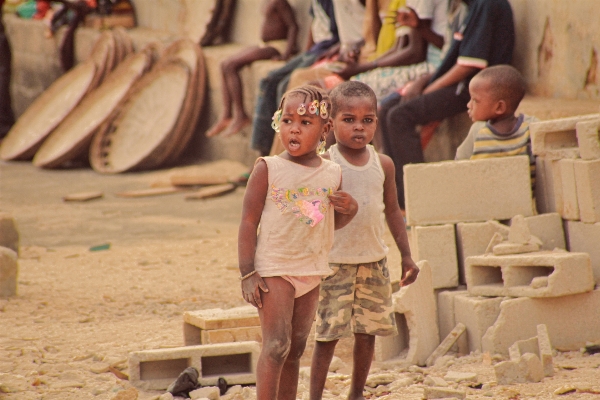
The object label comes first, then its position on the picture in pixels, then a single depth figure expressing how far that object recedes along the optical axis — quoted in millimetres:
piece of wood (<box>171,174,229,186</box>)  18031
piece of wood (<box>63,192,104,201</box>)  17156
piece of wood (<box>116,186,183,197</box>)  17375
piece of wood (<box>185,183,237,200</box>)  16878
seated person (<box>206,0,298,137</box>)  18594
